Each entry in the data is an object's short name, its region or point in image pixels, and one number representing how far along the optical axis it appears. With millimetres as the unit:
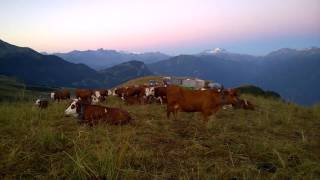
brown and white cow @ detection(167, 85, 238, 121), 9311
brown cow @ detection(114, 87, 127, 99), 17041
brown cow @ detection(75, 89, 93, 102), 17161
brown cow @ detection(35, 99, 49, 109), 13348
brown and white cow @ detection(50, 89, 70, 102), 19295
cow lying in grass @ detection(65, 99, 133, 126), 8413
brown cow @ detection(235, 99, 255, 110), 13358
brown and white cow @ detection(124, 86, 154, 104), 14915
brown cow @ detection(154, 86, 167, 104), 14127
